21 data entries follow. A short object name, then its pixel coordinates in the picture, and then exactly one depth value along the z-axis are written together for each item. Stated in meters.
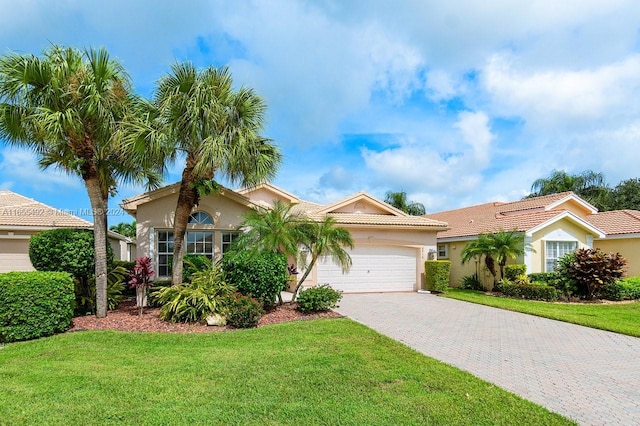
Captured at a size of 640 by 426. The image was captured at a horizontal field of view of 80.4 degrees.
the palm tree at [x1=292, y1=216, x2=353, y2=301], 12.77
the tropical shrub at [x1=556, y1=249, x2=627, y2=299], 16.59
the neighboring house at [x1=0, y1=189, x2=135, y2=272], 18.19
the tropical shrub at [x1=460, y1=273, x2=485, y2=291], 20.58
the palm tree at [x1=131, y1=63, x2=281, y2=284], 11.20
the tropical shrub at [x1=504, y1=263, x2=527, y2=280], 18.28
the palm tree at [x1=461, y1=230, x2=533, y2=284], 18.11
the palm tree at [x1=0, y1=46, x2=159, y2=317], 10.13
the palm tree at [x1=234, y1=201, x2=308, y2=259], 12.09
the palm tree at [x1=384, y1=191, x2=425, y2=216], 34.31
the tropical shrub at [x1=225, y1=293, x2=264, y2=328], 10.23
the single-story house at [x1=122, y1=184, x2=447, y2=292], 13.57
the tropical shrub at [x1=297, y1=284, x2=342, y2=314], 11.80
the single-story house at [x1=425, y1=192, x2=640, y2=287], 19.36
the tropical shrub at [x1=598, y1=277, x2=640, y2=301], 16.81
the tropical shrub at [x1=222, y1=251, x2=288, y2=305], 11.59
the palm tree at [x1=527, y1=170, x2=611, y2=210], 32.66
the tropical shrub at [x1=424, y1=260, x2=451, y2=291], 18.11
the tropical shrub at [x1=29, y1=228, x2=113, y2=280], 10.67
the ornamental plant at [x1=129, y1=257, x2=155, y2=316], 11.55
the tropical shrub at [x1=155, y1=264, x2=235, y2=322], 10.68
